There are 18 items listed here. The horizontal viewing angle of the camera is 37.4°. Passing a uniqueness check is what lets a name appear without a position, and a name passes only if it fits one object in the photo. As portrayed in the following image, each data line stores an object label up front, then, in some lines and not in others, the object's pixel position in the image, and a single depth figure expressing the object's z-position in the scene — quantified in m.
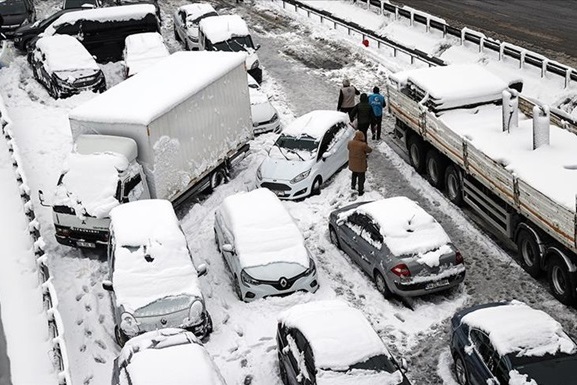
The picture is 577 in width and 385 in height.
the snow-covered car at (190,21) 32.94
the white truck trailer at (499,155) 15.85
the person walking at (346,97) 24.53
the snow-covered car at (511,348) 12.20
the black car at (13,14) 36.12
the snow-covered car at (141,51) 28.58
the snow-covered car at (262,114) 25.06
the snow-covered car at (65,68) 28.06
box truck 18.67
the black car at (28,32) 33.41
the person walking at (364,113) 23.14
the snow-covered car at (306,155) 21.02
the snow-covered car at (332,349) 12.55
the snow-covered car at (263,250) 16.53
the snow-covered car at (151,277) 15.20
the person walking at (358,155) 20.58
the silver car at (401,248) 16.17
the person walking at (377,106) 23.77
